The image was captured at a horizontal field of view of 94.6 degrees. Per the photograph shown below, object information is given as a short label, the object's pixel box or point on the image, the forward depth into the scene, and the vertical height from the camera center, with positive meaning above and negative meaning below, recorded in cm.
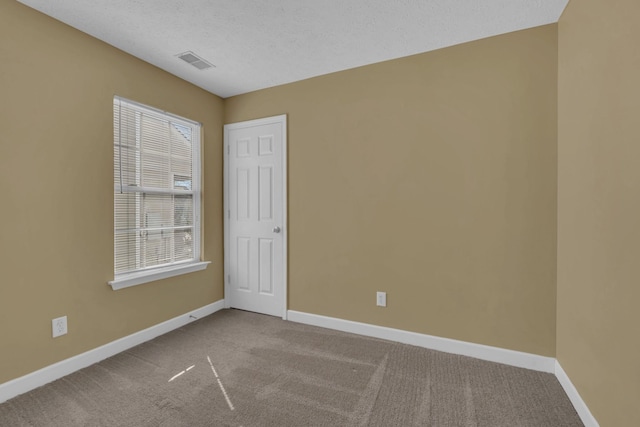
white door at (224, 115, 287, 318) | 328 -4
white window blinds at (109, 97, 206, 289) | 257 +17
